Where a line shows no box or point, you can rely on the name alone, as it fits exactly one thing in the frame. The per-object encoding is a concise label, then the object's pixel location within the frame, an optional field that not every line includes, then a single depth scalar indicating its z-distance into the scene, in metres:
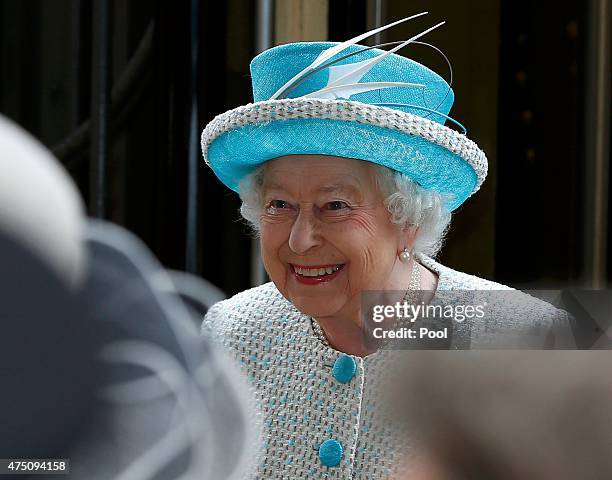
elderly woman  5.58
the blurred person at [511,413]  5.25
